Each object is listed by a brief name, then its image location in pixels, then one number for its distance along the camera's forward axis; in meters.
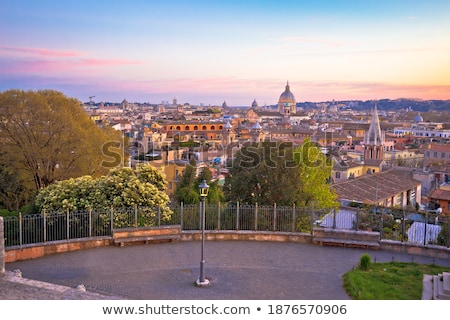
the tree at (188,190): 21.56
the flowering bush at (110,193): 14.77
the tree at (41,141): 23.03
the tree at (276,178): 19.77
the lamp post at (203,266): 10.75
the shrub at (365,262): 11.50
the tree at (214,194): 21.50
